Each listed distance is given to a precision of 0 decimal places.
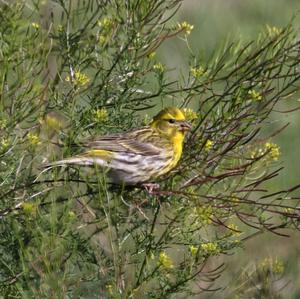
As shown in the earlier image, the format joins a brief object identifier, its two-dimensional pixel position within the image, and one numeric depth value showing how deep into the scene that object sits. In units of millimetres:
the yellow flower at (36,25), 10930
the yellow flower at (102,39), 11477
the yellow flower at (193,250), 10773
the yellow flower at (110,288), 9746
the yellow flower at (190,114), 11211
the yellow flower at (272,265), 11680
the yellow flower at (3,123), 10164
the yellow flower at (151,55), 11398
